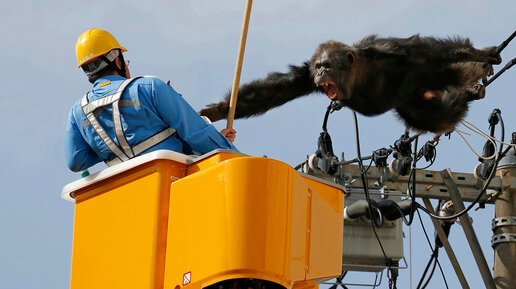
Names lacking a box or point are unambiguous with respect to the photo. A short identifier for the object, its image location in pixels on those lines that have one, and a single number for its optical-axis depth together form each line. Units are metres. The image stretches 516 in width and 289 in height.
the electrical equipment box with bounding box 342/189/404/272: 20.34
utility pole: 19.69
